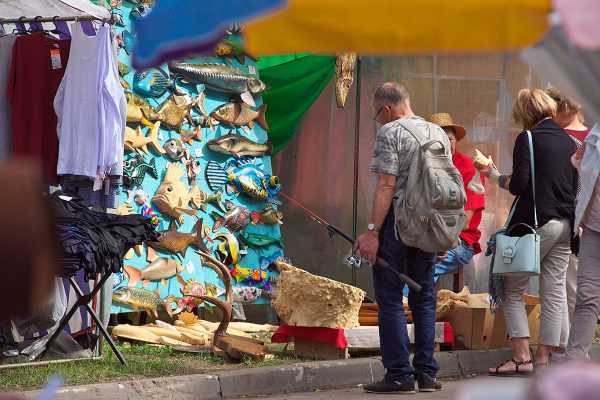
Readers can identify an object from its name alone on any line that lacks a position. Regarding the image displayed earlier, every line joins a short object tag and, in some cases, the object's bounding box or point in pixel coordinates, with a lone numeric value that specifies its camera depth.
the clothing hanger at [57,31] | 14.94
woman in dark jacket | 14.48
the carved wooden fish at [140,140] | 17.42
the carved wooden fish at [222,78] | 18.42
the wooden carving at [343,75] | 20.14
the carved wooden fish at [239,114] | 18.92
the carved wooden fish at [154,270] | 17.41
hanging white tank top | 14.13
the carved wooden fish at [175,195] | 17.91
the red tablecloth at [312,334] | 15.30
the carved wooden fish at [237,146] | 18.81
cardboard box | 16.66
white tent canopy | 14.57
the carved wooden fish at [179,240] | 17.91
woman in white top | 12.87
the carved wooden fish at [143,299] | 17.17
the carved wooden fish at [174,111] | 17.97
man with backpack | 12.83
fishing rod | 12.78
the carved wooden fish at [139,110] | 17.41
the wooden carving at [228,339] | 14.87
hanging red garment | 14.45
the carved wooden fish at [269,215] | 19.36
